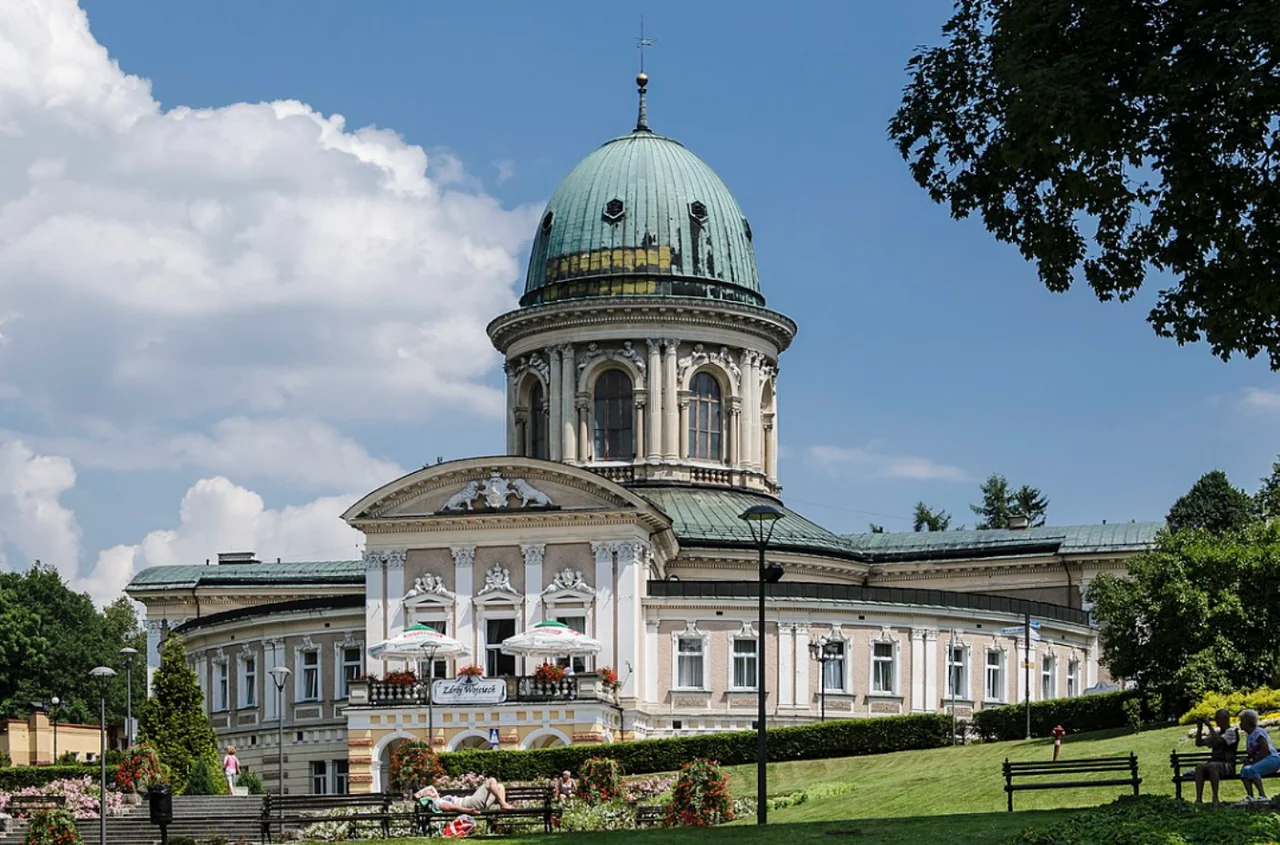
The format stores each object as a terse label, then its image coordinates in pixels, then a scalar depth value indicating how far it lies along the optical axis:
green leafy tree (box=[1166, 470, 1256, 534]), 115.62
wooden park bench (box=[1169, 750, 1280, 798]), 36.34
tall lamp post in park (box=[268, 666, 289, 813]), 67.94
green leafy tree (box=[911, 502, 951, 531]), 132.38
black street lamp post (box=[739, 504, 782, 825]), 40.25
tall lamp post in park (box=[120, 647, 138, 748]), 82.38
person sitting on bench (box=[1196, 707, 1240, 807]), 33.09
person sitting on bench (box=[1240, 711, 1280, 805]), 33.53
